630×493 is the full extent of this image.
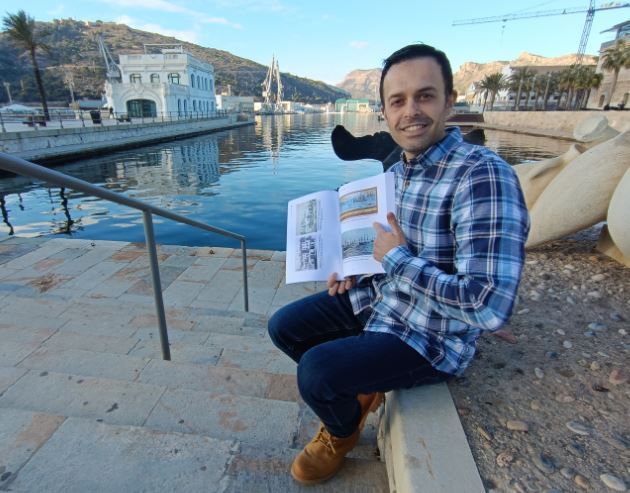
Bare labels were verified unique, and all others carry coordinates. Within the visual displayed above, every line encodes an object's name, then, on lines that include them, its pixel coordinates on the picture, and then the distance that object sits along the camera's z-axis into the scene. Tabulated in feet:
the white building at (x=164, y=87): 113.50
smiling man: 4.01
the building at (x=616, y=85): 143.02
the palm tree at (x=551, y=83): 175.42
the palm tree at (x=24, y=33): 76.43
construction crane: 287.89
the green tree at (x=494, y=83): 192.34
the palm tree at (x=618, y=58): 114.87
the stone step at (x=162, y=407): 5.39
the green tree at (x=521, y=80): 180.75
